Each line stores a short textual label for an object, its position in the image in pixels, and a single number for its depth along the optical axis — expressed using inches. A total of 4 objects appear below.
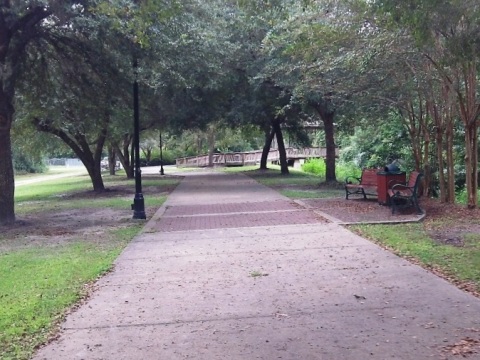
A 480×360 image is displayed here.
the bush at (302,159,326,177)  1540.4
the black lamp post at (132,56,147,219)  566.9
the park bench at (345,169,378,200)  651.6
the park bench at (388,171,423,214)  513.7
